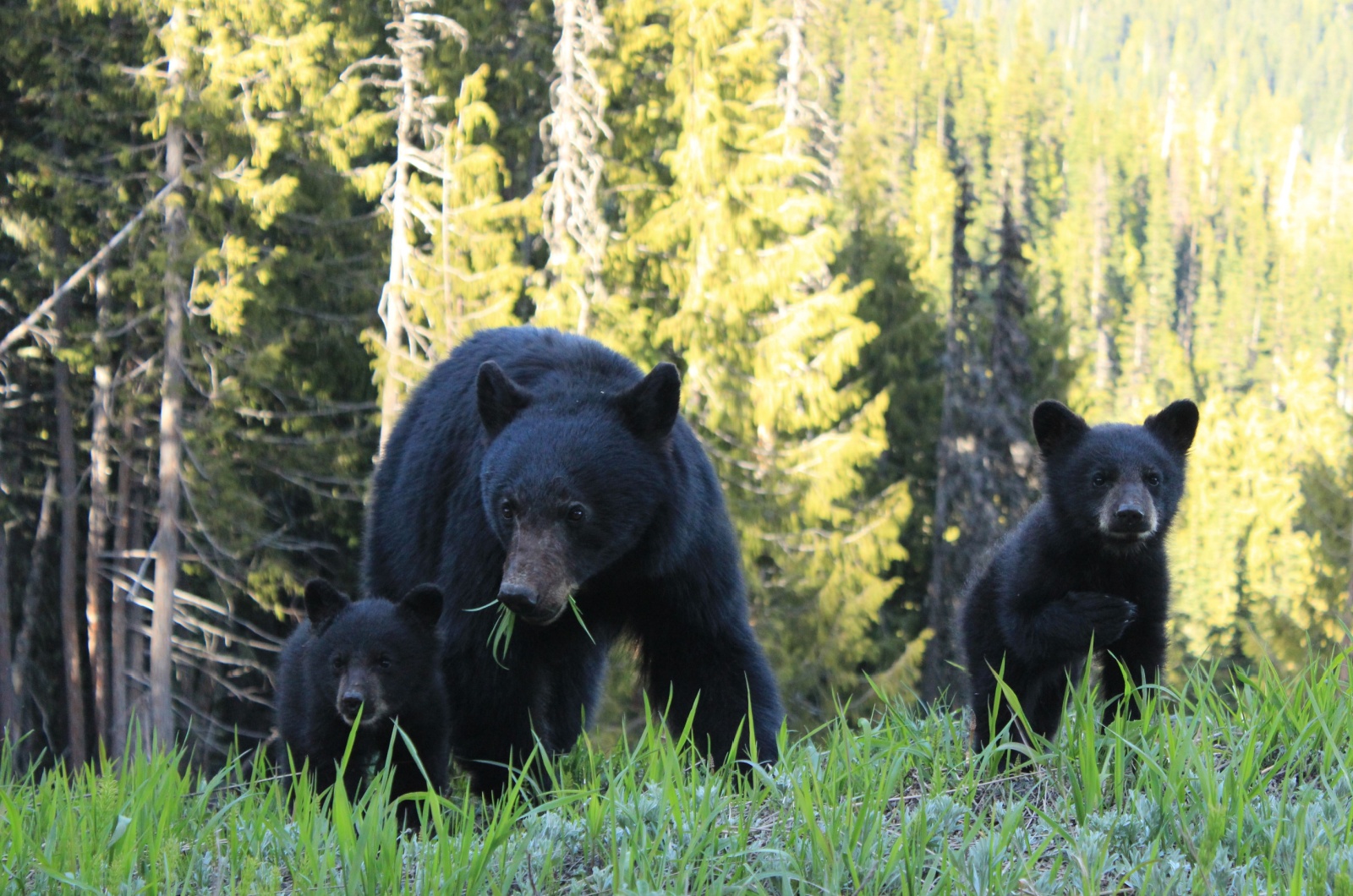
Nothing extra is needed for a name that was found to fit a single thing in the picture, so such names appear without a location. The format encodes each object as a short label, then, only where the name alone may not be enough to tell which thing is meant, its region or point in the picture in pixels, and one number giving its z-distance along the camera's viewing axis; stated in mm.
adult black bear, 4672
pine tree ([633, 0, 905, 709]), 20594
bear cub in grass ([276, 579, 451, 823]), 4715
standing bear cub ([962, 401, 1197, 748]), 4180
